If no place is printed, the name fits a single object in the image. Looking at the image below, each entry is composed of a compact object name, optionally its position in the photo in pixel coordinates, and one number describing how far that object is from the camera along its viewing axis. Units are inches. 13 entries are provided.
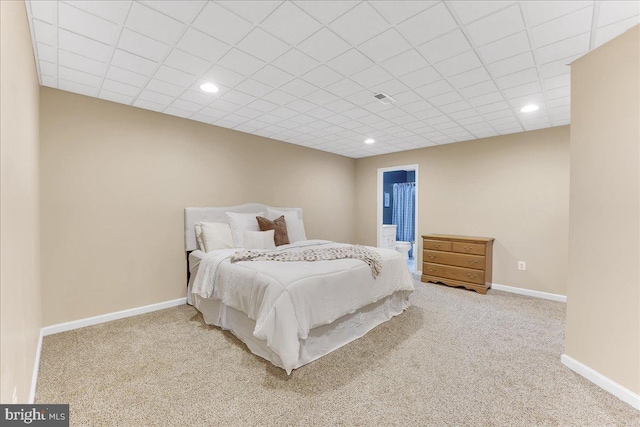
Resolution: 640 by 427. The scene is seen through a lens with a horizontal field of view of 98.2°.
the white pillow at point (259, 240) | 141.8
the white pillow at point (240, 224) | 142.9
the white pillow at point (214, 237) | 132.6
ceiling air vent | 109.4
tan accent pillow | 151.6
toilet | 219.0
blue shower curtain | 275.1
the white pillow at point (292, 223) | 166.9
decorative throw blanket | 110.6
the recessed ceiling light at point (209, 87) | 102.2
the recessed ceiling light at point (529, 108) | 120.4
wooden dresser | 159.5
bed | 81.4
